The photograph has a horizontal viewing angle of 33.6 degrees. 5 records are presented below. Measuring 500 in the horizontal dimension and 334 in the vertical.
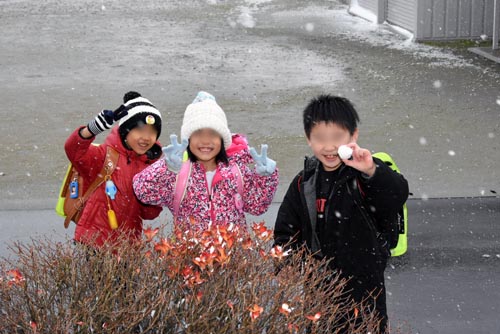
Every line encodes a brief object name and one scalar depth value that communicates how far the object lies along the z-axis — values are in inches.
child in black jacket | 141.0
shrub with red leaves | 104.0
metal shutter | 682.2
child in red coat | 169.8
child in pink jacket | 156.6
